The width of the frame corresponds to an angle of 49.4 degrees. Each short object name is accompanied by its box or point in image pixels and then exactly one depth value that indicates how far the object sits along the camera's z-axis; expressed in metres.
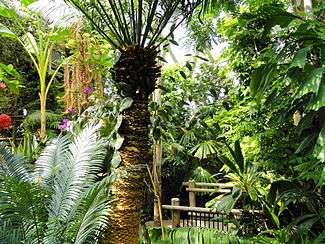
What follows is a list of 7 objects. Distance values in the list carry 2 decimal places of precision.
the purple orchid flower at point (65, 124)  4.32
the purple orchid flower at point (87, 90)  4.61
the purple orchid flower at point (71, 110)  4.64
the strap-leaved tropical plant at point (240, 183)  3.00
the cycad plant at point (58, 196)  2.42
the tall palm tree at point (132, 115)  2.55
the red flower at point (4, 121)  3.99
